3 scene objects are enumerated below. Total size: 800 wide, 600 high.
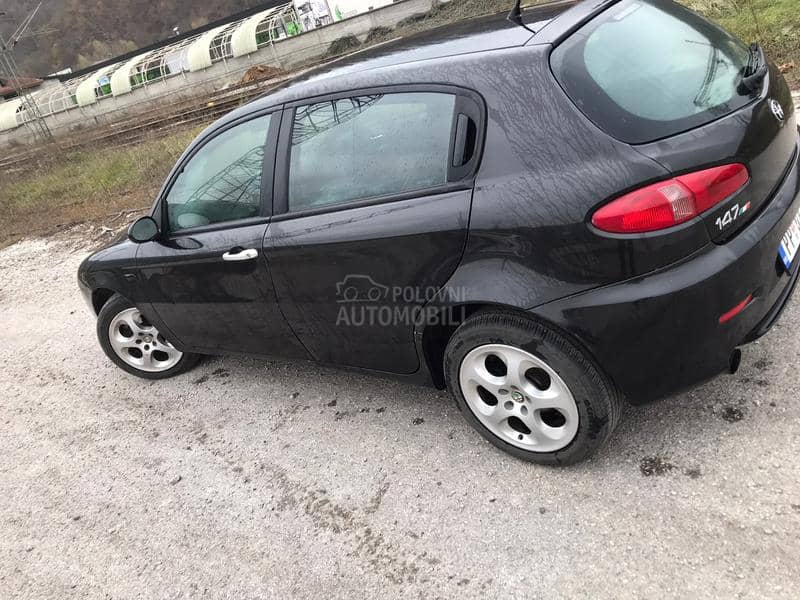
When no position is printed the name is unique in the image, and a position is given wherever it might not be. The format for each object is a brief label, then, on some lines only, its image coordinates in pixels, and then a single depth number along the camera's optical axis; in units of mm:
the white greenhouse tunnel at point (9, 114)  43500
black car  2123
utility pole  19862
